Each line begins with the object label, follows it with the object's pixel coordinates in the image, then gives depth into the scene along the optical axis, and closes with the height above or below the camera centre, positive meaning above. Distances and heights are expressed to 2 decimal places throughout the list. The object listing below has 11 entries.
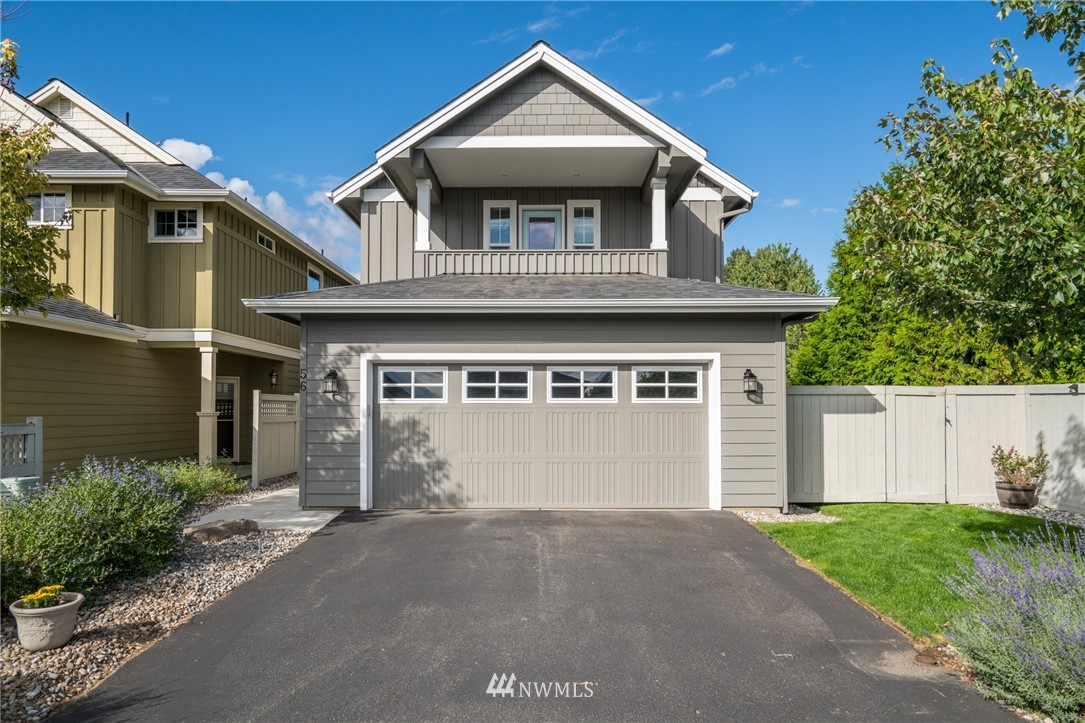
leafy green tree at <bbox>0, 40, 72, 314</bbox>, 5.81 +1.70
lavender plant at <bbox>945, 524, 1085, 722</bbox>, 3.21 -1.59
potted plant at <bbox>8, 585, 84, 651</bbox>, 3.93 -1.73
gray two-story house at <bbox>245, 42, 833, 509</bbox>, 8.51 -0.25
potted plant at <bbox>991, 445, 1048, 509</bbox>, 8.55 -1.53
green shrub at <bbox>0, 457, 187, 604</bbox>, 4.56 -1.39
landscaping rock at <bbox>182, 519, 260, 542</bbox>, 6.93 -1.94
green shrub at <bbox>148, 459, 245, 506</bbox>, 9.19 -1.78
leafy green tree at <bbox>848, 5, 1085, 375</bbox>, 4.19 +1.46
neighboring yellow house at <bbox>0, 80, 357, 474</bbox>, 9.69 +1.67
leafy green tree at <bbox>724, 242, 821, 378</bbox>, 24.31 +5.01
